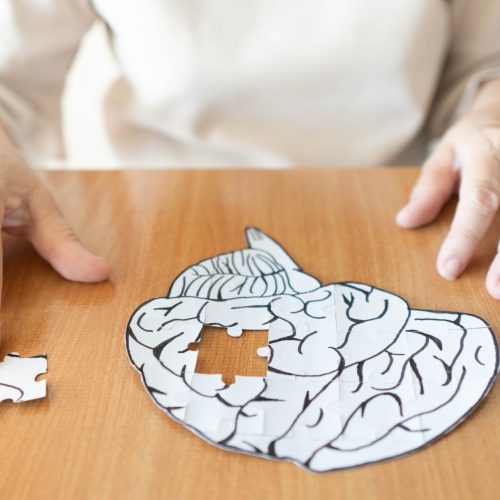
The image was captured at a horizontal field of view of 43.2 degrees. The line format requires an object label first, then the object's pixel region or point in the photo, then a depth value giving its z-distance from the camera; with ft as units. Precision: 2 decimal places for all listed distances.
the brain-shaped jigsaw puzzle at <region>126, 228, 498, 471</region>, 1.55
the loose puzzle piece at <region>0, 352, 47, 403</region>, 1.68
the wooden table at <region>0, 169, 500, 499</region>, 1.46
